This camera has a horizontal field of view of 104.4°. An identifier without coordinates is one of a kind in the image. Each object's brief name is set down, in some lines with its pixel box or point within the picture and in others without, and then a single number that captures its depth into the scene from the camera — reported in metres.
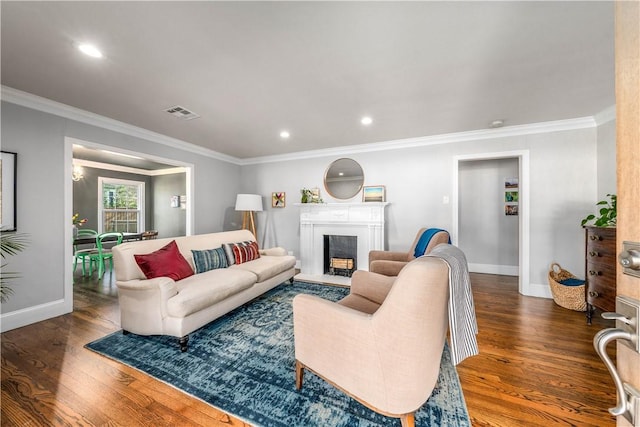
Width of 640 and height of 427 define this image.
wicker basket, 2.72
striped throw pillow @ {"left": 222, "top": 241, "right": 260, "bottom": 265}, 3.16
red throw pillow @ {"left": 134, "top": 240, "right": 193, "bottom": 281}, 2.28
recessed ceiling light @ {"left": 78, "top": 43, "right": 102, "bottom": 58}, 1.75
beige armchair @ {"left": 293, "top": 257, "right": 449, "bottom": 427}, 1.10
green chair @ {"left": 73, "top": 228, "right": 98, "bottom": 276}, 4.12
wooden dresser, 2.12
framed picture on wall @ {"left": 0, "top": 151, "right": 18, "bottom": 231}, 2.34
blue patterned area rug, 1.37
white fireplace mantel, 4.02
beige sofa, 2.03
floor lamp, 4.51
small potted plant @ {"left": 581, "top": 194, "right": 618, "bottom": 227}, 2.32
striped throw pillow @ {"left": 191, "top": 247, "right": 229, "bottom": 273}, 2.80
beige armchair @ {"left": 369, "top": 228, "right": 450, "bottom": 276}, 2.52
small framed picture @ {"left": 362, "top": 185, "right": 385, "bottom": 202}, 4.17
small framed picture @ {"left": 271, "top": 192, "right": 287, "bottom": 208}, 4.99
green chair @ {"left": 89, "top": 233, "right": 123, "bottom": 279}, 4.17
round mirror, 4.36
